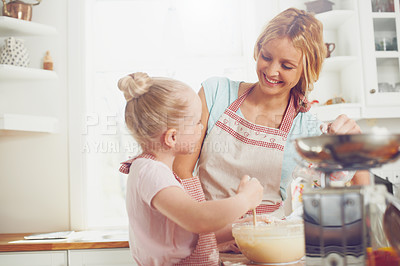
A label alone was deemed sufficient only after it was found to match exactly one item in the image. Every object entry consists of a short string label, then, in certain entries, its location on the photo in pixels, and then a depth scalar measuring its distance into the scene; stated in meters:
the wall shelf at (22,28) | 2.73
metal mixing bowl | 0.66
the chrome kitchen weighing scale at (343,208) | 0.69
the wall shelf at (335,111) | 2.64
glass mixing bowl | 0.95
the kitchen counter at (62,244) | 2.33
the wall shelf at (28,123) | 2.50
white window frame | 2.85
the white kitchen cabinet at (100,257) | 2.35
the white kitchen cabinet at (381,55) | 2.68
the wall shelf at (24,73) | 2.68
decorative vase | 2.71
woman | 1.46
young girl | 0.93
